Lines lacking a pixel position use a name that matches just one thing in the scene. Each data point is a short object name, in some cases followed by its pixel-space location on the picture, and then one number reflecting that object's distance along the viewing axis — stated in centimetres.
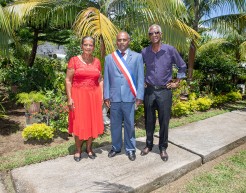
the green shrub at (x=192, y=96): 818
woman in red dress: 348
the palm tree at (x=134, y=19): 466
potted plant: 573
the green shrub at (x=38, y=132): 466
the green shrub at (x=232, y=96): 960
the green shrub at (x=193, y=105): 760
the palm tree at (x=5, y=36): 468
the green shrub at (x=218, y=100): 872
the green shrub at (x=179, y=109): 707
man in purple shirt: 359
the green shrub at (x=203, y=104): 792
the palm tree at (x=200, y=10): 799
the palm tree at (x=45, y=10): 517
